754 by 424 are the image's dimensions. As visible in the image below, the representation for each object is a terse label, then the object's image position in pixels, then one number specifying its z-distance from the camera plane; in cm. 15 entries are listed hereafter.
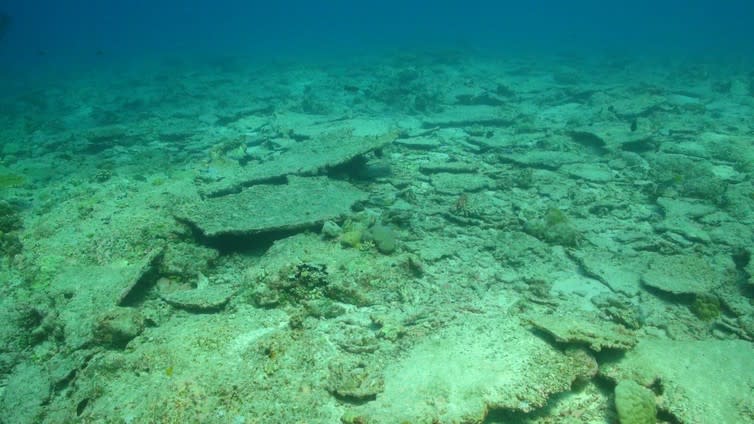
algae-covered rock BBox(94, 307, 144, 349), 450
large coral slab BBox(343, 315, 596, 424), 361
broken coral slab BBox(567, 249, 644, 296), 583
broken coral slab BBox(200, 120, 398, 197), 809
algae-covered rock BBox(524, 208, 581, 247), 679
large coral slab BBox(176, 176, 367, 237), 621
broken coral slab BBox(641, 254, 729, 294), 559
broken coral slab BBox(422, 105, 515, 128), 1398
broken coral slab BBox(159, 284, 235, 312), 505
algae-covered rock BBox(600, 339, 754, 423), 372
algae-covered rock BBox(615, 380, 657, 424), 360
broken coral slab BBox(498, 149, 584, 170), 1016
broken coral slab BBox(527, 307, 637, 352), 418
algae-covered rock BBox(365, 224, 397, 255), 602
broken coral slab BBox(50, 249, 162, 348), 478
